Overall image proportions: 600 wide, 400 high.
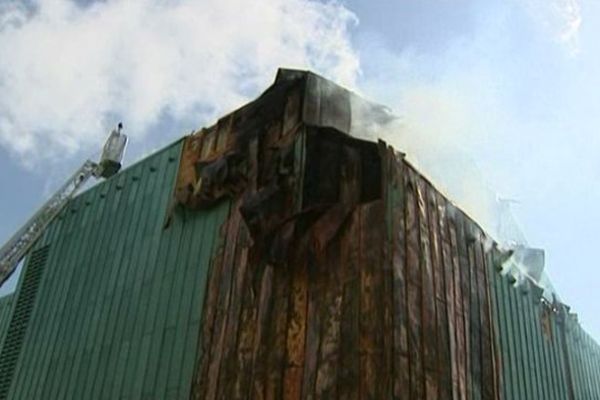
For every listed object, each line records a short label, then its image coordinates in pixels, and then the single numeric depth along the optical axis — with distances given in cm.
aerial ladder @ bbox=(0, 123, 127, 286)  2459
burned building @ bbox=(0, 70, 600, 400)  1395
